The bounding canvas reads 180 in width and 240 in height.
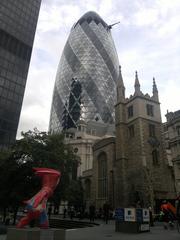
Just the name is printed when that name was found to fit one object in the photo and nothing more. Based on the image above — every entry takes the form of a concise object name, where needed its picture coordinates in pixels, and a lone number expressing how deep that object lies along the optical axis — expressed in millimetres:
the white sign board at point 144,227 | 12369
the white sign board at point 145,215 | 12612
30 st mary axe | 76860
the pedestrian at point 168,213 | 12853
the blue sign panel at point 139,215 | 12237
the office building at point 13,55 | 41805
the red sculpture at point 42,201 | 8710
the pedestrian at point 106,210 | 18220
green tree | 18967
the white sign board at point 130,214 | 12198
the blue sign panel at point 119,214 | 12752
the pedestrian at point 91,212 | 20017
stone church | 29908
